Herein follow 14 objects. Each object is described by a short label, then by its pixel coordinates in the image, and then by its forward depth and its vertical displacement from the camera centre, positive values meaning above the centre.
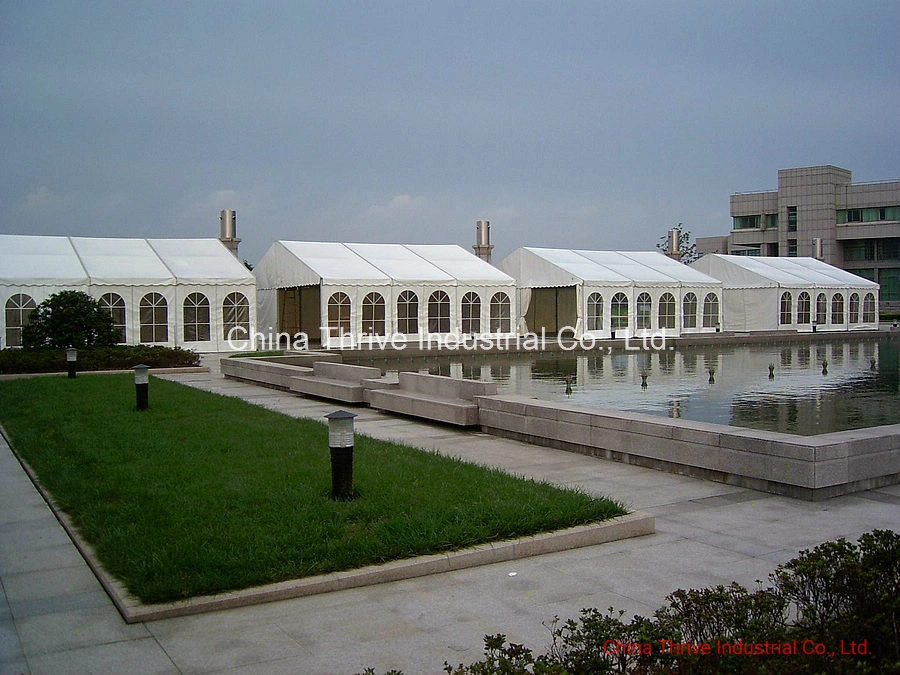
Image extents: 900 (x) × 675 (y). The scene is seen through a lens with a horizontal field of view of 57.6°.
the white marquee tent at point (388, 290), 30.98 +1.17
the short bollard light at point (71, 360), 18.80 -0.80
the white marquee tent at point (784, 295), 44.31 +0.93
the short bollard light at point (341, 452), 6.94 -1.14
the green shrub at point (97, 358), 21.14 -0.92
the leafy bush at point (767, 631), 3.54 -1.51
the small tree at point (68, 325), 23.98 +0.01
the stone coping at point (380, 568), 5.07 -1.74
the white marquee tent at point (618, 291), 37.19 +1.16
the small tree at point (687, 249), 90.59 +7.34
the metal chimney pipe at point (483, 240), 42.84 +4.07
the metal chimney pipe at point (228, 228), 36.22 +4.18
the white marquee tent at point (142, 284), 26.98 +1.38
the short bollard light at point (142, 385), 12.80 -0.96
